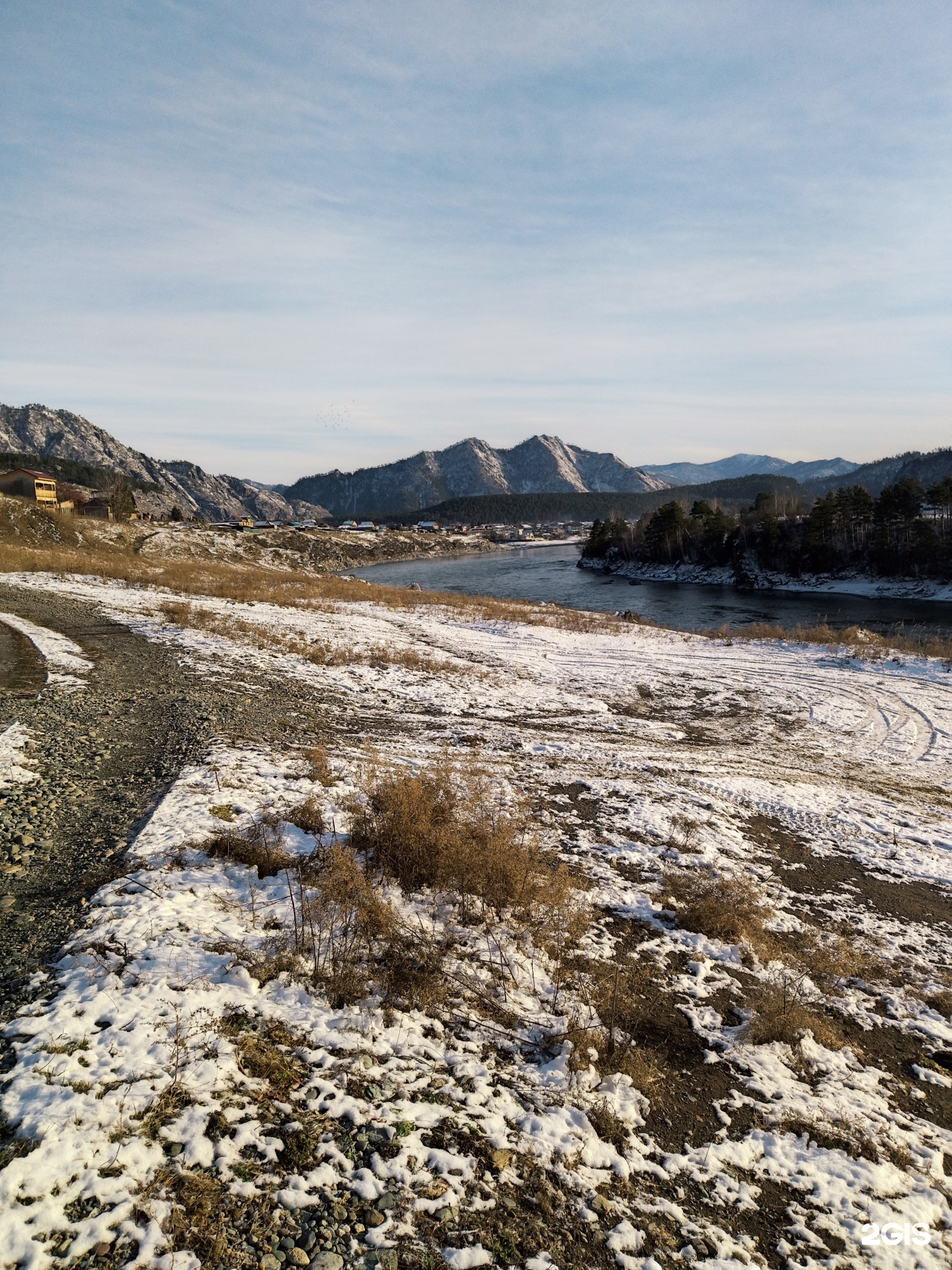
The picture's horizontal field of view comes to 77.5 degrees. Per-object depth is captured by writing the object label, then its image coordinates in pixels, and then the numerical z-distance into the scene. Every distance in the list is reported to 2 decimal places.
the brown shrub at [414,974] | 5.83
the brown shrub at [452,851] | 7.78
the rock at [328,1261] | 3.50
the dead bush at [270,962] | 5.76
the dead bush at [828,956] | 7.23
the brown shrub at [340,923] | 5.89
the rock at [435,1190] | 4.07
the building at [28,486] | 80.75
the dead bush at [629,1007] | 5.69
